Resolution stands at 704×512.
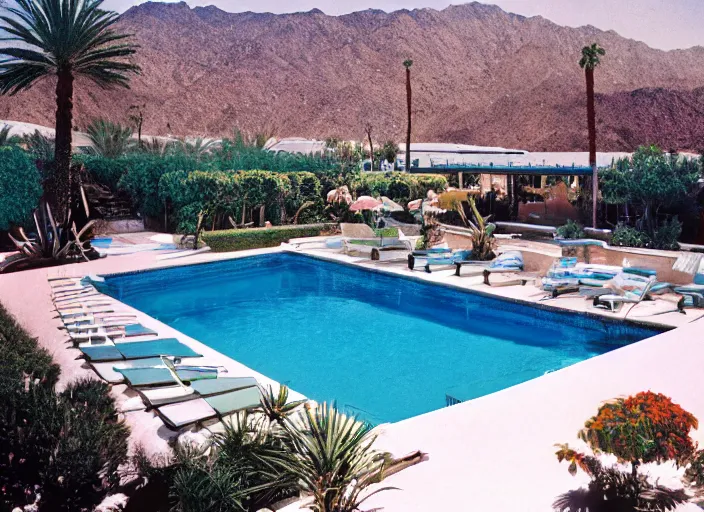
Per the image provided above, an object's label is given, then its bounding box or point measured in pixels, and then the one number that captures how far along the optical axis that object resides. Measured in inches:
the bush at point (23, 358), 287.8
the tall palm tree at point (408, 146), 1633.9
